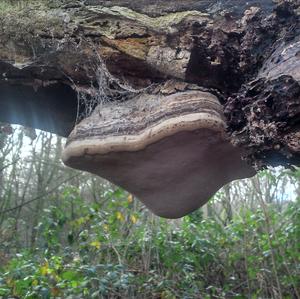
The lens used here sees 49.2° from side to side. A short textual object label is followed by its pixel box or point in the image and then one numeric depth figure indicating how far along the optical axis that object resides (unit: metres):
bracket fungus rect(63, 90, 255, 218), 0.30
